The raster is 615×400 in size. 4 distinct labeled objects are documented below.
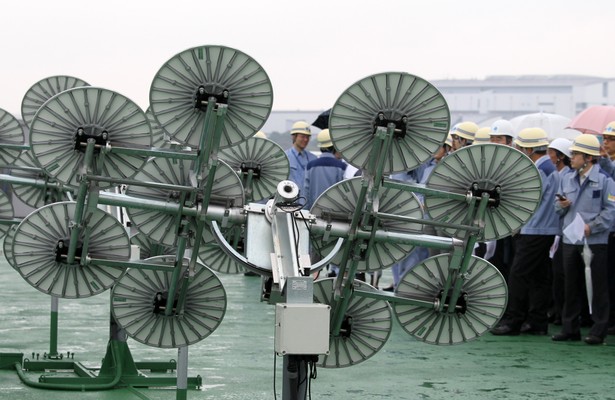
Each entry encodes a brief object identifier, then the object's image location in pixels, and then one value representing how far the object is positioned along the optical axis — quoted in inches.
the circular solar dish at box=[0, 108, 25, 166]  425.1
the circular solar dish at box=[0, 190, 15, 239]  402.9
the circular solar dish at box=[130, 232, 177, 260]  358.0
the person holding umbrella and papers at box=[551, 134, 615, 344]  466.9
